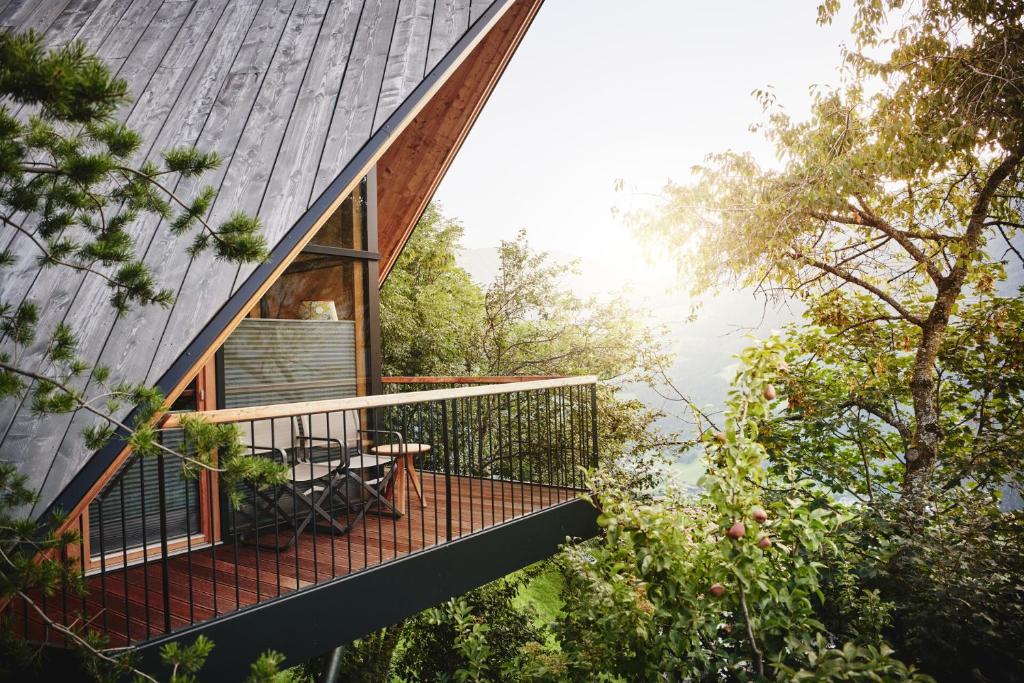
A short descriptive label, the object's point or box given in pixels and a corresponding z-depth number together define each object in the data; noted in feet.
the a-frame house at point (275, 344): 10.21
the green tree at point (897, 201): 21.43
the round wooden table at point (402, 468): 16.44
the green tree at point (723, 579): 10.05
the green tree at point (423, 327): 41.47
